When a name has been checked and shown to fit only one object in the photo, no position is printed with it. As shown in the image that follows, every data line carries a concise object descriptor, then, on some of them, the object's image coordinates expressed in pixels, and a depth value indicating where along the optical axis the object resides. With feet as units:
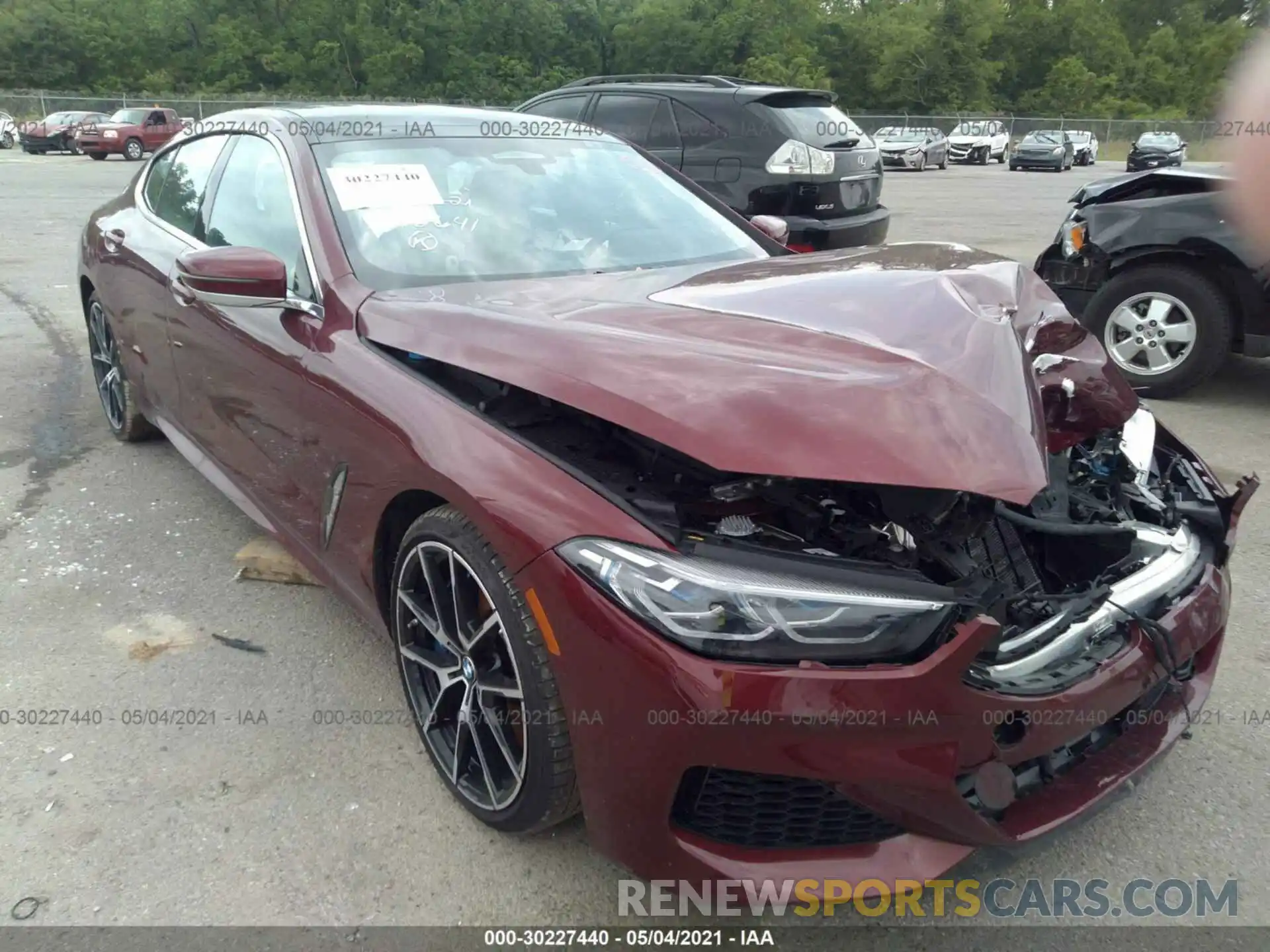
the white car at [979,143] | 121.49
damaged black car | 17.20
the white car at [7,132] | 120.16
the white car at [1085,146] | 120.26
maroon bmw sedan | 5.54
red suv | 93.04
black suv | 25.03
